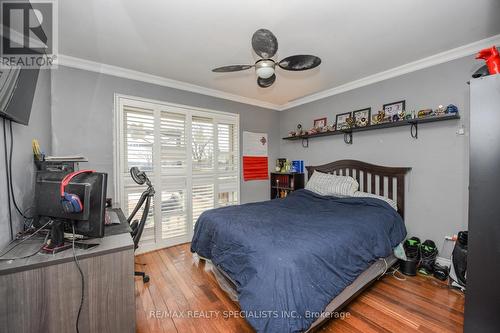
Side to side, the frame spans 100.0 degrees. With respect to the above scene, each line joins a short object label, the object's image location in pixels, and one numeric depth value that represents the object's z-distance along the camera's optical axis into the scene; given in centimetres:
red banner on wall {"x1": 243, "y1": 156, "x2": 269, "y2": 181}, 403
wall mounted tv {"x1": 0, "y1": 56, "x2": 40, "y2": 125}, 125
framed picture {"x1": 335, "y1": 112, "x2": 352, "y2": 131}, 332
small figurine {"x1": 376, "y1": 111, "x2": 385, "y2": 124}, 284
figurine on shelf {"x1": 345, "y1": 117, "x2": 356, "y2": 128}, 314
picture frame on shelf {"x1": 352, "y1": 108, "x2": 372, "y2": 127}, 300
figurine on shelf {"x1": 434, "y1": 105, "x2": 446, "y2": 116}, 232
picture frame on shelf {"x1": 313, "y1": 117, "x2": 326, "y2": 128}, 369
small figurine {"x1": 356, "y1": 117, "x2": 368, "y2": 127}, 298
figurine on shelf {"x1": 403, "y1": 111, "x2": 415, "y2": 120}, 257
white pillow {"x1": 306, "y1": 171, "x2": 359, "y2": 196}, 300
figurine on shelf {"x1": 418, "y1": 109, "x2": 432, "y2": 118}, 243
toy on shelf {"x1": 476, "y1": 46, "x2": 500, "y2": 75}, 139
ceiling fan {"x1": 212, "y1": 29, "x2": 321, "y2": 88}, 156
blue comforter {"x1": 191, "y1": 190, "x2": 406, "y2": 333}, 130
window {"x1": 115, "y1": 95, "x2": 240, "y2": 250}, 289
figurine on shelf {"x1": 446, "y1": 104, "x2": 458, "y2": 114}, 226
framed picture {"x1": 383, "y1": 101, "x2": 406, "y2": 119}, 276
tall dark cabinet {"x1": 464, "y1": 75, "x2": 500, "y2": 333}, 132
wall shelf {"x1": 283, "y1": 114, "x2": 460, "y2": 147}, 232
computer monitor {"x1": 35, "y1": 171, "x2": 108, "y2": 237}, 123
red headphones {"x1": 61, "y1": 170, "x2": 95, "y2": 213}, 119
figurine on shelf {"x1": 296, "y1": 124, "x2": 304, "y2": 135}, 389
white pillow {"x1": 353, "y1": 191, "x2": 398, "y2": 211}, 266
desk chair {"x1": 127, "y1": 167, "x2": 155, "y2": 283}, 196
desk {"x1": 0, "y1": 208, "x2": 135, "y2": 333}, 105
